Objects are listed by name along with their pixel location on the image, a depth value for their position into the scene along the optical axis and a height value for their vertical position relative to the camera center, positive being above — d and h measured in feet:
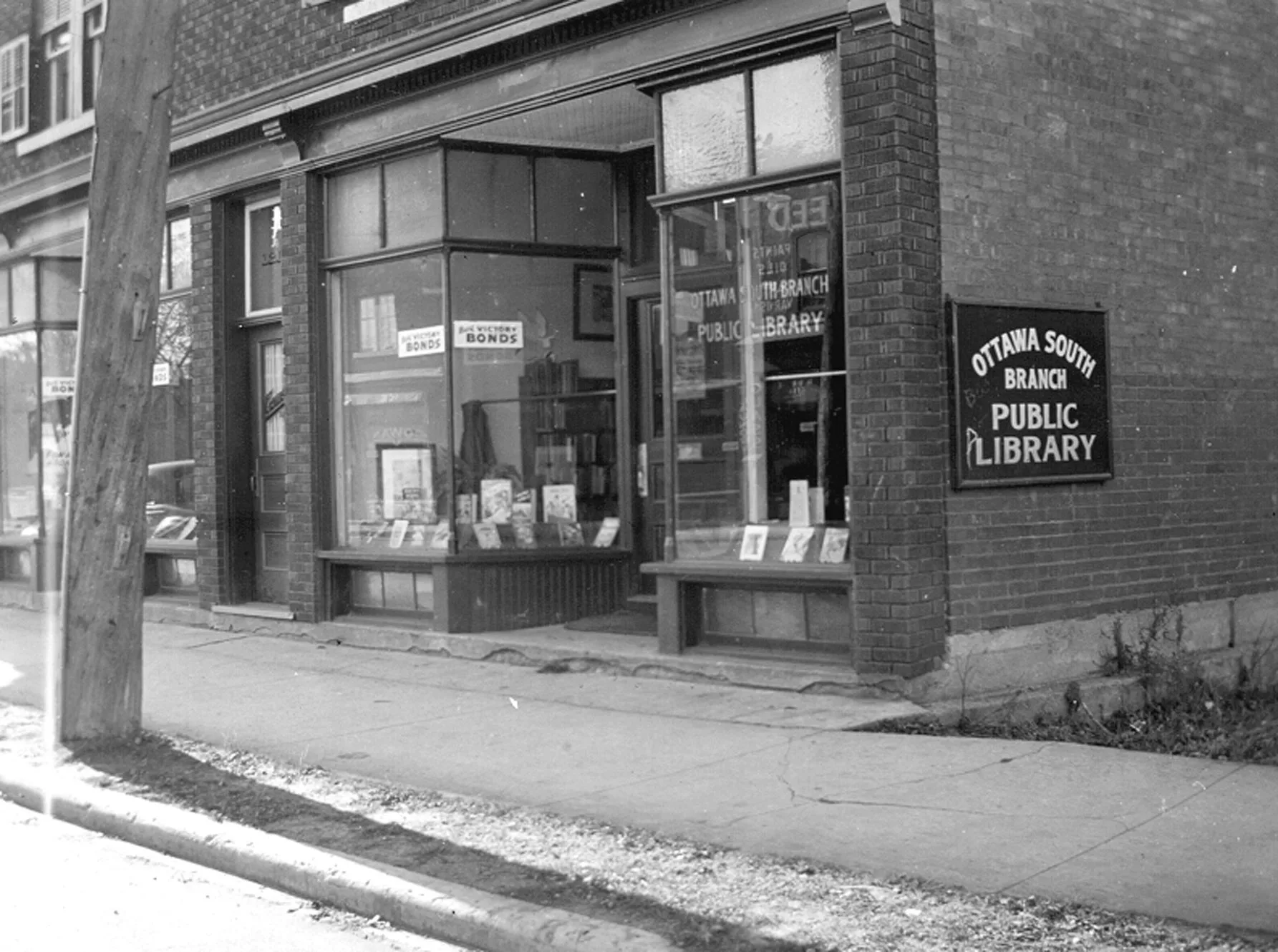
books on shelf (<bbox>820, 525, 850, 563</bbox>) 30.09 -1.10
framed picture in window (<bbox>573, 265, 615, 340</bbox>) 39.42 +4.97
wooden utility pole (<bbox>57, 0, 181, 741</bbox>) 26.91 +2.61
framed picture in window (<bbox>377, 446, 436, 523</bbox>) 39.17 +0.47
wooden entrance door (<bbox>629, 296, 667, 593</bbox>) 37.52 +1.50
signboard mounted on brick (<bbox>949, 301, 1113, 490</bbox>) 29.68 +1.86
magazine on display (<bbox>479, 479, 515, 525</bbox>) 38.88 -0.05
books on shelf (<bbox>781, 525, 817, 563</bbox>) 30.76 -1.07
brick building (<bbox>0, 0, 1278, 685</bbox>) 29.45 +4.06
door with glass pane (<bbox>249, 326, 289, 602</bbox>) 44.19 +1.03
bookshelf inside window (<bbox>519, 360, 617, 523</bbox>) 39.29 +1.67
